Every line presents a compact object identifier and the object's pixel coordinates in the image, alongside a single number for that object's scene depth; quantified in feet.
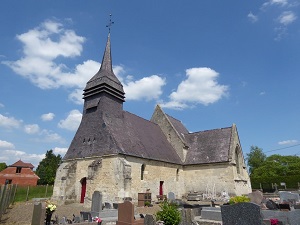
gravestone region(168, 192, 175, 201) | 56.65
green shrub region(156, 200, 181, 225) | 27.09
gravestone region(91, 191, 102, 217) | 38.86
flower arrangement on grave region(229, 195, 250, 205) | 36.99
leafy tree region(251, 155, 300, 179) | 185.16
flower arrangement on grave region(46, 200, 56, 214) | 28.99
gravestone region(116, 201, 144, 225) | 27.71
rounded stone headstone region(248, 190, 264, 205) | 40.03
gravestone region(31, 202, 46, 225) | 27.40
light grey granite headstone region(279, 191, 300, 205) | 45.67
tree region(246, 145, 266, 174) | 211.00
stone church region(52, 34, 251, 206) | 55.57
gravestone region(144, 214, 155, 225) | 27.25
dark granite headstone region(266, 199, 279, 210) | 32.48
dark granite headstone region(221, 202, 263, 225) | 19.49
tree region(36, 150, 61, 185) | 176.04
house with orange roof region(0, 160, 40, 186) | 149.28
